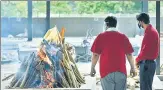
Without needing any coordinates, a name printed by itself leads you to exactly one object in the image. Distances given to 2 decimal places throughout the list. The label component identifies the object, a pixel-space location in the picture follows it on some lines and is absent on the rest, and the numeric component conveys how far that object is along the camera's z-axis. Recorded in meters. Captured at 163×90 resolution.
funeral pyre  5.64
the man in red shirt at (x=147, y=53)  5.15
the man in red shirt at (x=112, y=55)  4.58
